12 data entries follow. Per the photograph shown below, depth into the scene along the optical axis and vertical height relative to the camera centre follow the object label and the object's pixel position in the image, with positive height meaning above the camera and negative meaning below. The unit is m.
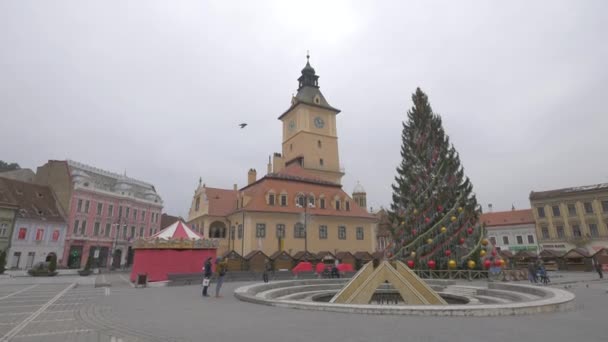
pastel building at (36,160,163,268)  47.09 +6.42
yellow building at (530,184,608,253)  44.94 +4.43
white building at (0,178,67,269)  39.83 +3.51
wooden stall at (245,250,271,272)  29.94 -0.79
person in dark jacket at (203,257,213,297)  13.67 -0.90
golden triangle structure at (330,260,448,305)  11.81 -1.35
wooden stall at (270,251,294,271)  31.36 -0.91
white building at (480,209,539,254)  52.25 +3.09
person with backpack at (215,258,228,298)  13.43 -0.76
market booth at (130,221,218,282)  23.55 -0.04
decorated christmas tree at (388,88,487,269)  21.25 +3.18
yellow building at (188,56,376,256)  36.78 +4.36
